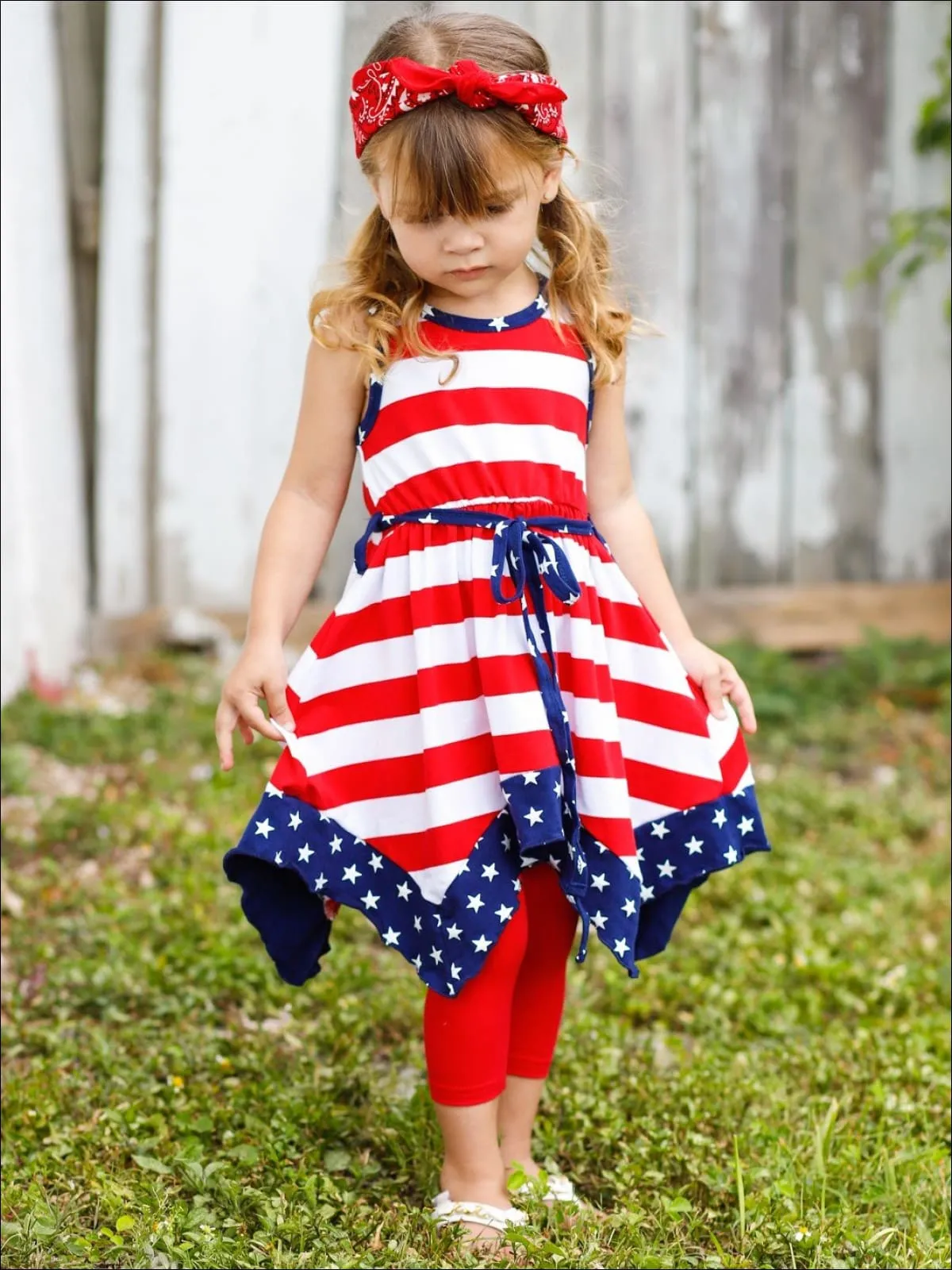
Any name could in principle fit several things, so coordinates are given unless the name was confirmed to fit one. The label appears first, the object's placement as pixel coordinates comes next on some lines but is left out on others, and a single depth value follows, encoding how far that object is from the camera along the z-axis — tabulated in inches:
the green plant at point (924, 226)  173.2
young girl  70.2
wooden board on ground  185.8
